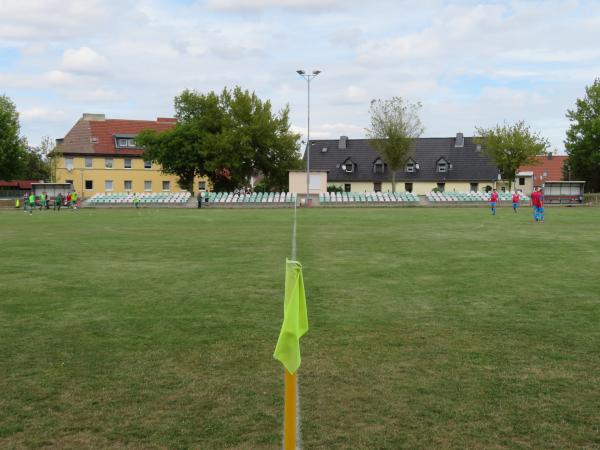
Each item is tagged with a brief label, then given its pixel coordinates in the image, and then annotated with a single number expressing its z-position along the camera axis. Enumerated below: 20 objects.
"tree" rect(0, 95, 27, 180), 62.12
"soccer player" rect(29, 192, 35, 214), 46.58
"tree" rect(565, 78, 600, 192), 71.06
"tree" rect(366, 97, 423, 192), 71.31
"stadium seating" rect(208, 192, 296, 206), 58.84
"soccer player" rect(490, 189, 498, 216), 39.66
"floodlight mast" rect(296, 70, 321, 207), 52.83
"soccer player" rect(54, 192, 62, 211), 53.83
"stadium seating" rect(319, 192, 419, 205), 58.88
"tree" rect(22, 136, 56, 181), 93.43
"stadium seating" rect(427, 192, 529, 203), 58.62
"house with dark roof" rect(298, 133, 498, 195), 79.94
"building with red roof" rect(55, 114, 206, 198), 80.62
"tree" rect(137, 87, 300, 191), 67.44
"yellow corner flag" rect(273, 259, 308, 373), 3.63
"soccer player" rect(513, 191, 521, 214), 41.62
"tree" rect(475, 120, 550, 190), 75.69
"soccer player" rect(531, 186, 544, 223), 30.16
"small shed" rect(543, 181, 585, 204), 57.12
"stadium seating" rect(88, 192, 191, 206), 59.78
